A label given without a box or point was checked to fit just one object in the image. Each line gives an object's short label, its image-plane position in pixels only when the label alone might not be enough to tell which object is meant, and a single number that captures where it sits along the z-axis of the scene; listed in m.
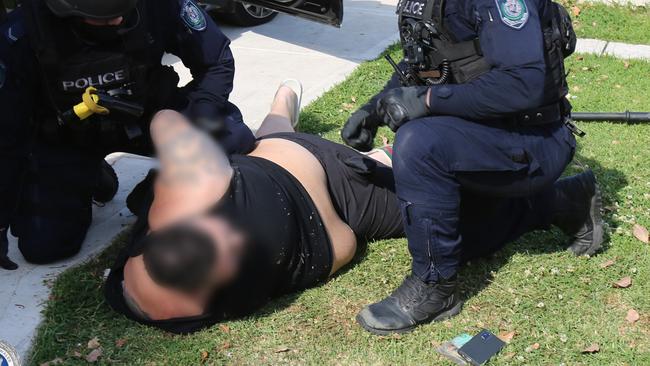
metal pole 4.34
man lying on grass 2.49
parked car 5.37
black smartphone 2.52
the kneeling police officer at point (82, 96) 2.78
